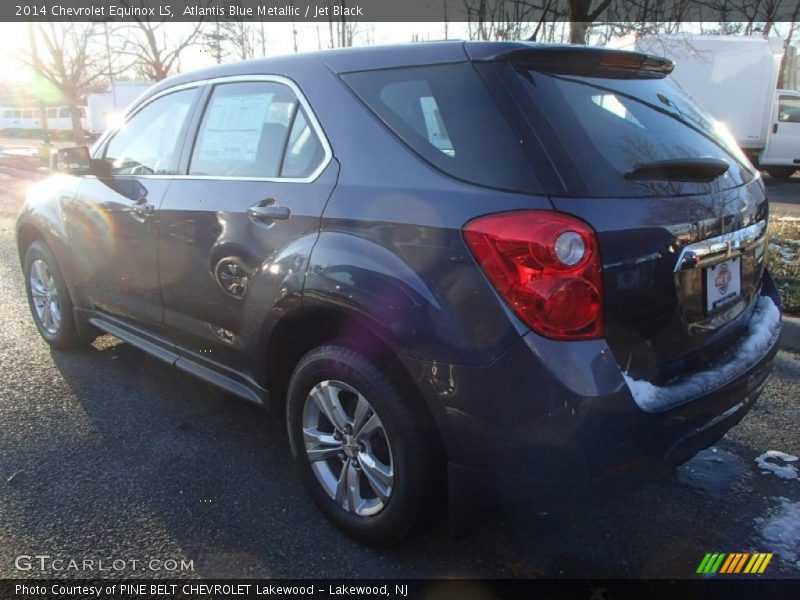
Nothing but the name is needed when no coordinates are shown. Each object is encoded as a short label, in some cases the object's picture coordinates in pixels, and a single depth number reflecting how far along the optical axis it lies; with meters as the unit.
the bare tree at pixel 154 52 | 22.84
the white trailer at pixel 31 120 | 47.52
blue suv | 1.84
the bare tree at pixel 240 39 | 23.16
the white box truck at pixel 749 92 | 15.04
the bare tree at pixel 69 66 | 23.16
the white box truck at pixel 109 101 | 32.00
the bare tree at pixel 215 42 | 23.30
